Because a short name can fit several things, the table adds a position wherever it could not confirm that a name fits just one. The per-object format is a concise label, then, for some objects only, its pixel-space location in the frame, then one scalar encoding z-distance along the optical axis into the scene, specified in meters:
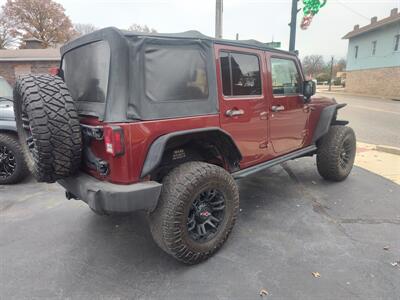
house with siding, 27.05
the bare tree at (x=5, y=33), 35.72
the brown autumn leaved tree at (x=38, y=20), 35.88
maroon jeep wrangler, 2.33
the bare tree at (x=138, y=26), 38.95
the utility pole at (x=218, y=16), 9.08
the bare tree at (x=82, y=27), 43.95
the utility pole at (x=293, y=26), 8.80
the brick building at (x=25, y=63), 16.48
